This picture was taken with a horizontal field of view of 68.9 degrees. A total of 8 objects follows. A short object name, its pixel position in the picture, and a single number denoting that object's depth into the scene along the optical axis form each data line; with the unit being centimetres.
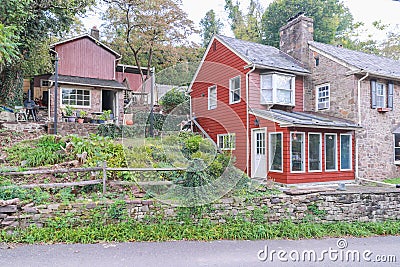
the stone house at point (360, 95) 1105
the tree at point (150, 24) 1914
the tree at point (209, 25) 3237
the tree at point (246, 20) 2750
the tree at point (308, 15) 2459
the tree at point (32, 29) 1203
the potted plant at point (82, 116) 1276
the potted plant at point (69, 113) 1271
